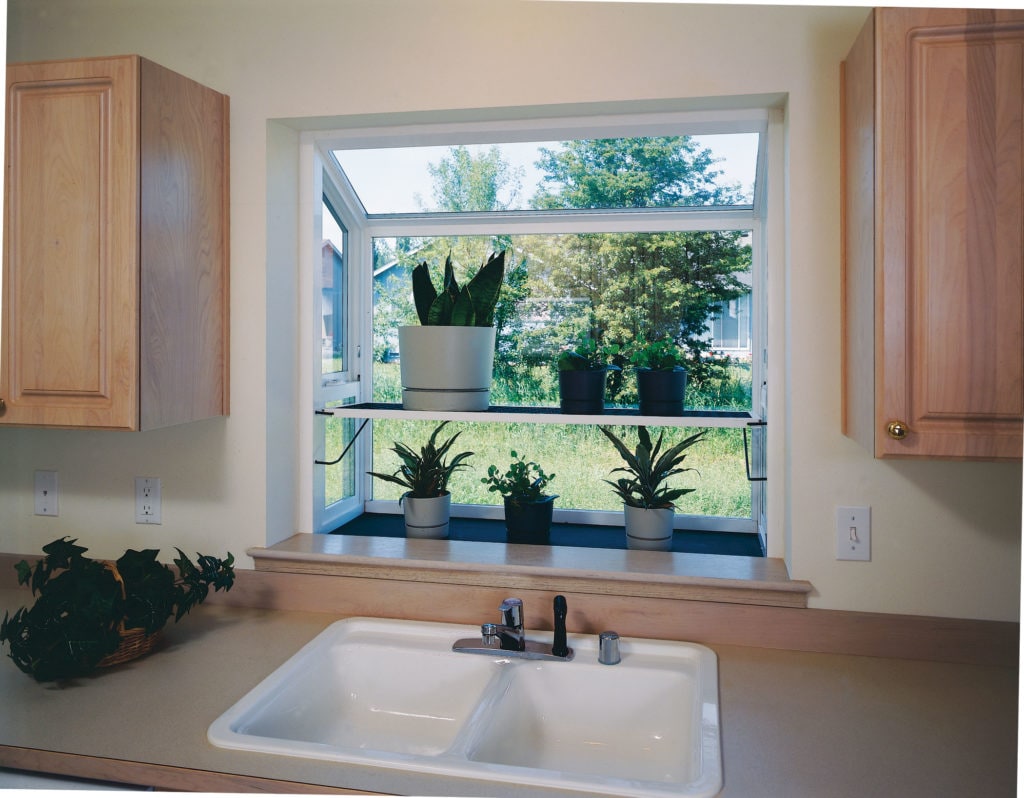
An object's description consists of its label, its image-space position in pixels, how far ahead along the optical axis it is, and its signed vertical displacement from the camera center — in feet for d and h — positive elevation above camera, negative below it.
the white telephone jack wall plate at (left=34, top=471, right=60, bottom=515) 5.98 -0.68
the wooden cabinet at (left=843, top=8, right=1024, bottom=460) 3.69 +0.88
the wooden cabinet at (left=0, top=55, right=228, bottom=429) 4.58 +1.03
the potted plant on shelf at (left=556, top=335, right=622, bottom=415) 5.67 +0.20
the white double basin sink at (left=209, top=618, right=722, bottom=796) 4.12 -1.74
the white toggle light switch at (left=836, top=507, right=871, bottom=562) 4.76 -0.80
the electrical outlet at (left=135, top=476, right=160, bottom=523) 5.79 -0.70
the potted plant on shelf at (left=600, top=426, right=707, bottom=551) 5.64 -0.66
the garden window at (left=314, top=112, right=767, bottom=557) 6.04 +1.16
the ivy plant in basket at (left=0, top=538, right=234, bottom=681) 4.17 -1.17
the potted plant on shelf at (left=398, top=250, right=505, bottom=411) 5.65 +0.52
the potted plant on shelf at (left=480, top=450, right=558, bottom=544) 5.90 -0.75
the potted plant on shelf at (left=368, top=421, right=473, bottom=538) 6.01 -0.65
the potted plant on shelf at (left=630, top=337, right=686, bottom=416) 5.53 +0.18
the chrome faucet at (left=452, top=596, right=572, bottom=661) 4.63 -1.46
